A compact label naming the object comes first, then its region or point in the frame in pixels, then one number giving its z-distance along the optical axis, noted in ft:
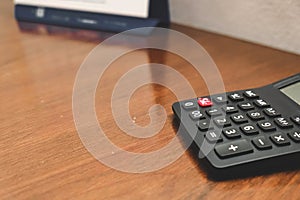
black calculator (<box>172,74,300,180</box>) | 1.04
